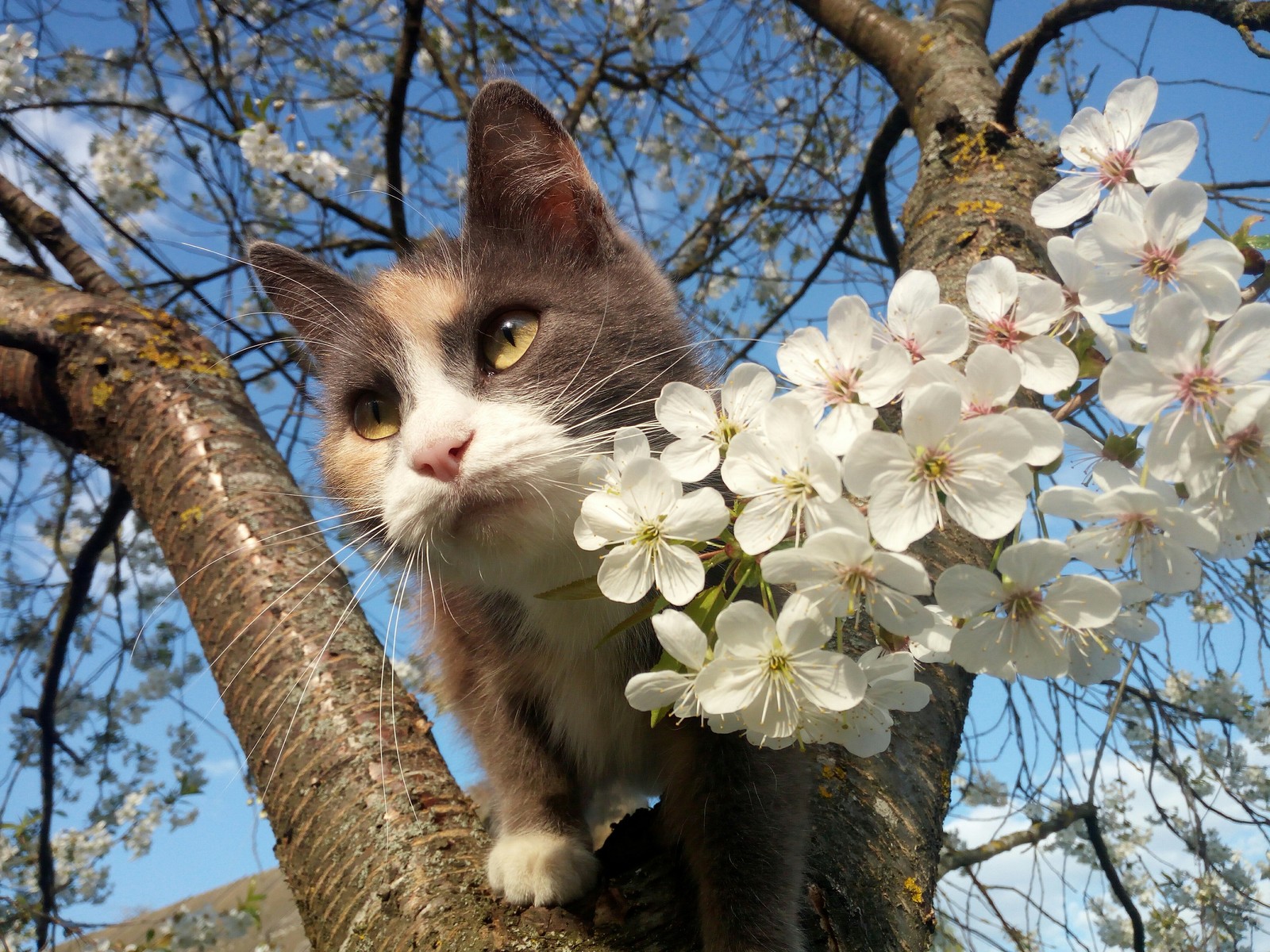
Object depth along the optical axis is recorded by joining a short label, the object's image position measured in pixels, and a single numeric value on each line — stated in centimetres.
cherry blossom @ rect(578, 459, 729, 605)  19
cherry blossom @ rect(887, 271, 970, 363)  18
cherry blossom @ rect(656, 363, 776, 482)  20
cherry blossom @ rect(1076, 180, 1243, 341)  17
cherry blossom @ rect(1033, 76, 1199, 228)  19
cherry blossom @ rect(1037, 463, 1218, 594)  17
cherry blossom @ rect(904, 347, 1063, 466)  17
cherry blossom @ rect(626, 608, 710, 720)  19
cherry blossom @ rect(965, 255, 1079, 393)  18
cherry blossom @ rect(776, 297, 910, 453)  18
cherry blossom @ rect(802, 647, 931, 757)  19
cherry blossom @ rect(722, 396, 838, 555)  18
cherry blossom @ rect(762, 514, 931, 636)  17
